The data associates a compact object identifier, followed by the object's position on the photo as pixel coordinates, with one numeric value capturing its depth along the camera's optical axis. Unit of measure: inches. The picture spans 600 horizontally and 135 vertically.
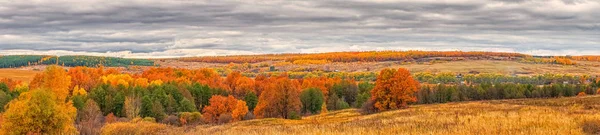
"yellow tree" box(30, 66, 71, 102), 4001.5
